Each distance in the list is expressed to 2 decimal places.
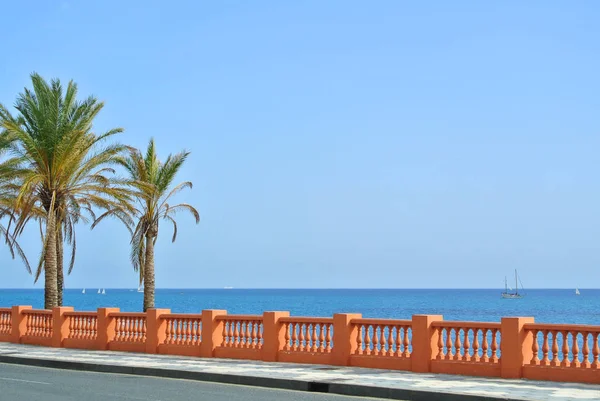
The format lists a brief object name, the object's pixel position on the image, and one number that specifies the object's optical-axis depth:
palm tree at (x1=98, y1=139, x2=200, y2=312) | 38.56
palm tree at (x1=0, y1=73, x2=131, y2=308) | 31.22
